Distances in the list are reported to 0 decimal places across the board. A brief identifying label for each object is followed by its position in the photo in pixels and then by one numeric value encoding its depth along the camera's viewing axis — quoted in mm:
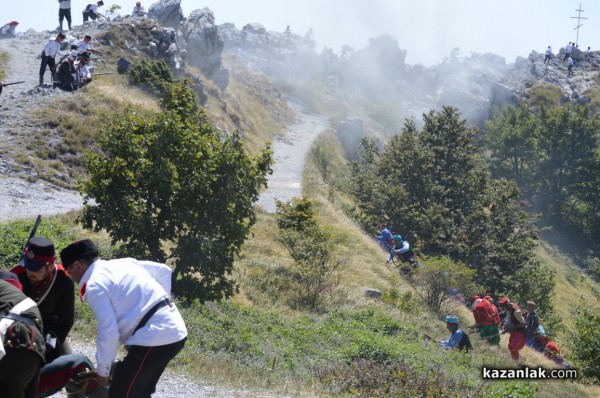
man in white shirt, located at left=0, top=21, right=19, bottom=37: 41097
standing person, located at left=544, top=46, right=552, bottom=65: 82375
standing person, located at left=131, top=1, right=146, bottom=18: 43500
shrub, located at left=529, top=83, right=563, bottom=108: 78125
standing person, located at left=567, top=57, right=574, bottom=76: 85338
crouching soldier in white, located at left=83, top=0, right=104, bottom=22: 41969
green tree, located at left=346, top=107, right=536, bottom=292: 29688
